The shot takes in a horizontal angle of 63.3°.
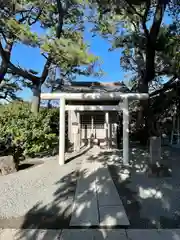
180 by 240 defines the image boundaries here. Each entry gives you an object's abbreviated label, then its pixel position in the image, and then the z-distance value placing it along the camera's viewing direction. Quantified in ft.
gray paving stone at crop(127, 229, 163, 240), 6.60
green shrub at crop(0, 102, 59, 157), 16.55
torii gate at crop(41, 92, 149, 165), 16.95
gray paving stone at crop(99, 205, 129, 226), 7.52
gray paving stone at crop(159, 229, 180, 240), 6.63
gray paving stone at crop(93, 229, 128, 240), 6.63
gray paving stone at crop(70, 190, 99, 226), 7.60
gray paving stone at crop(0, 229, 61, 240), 6.64
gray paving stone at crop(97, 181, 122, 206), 9.33
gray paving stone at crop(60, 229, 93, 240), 6.64
